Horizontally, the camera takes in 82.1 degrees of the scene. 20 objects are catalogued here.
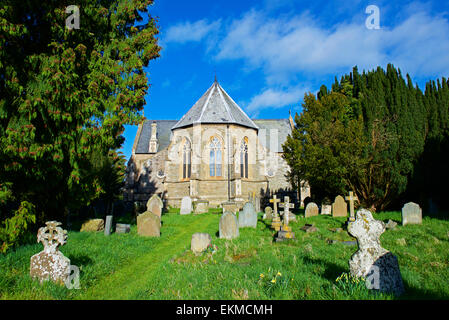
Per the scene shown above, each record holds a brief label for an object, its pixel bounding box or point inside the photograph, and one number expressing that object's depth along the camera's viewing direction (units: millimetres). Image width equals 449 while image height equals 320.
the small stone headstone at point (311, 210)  14477
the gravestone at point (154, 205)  14210
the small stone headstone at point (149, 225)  10344
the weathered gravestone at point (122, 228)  10555
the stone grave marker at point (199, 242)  7406
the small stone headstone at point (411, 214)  10336
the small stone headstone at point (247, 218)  11867
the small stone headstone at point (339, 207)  13781
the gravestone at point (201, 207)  18391
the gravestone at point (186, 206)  17875
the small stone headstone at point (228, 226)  9461
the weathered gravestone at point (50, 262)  4441
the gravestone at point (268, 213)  14407
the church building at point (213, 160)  22656
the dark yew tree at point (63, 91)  6164
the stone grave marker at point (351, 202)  10828
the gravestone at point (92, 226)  10695
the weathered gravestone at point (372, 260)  3455
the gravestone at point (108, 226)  10097
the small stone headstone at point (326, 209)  15877
